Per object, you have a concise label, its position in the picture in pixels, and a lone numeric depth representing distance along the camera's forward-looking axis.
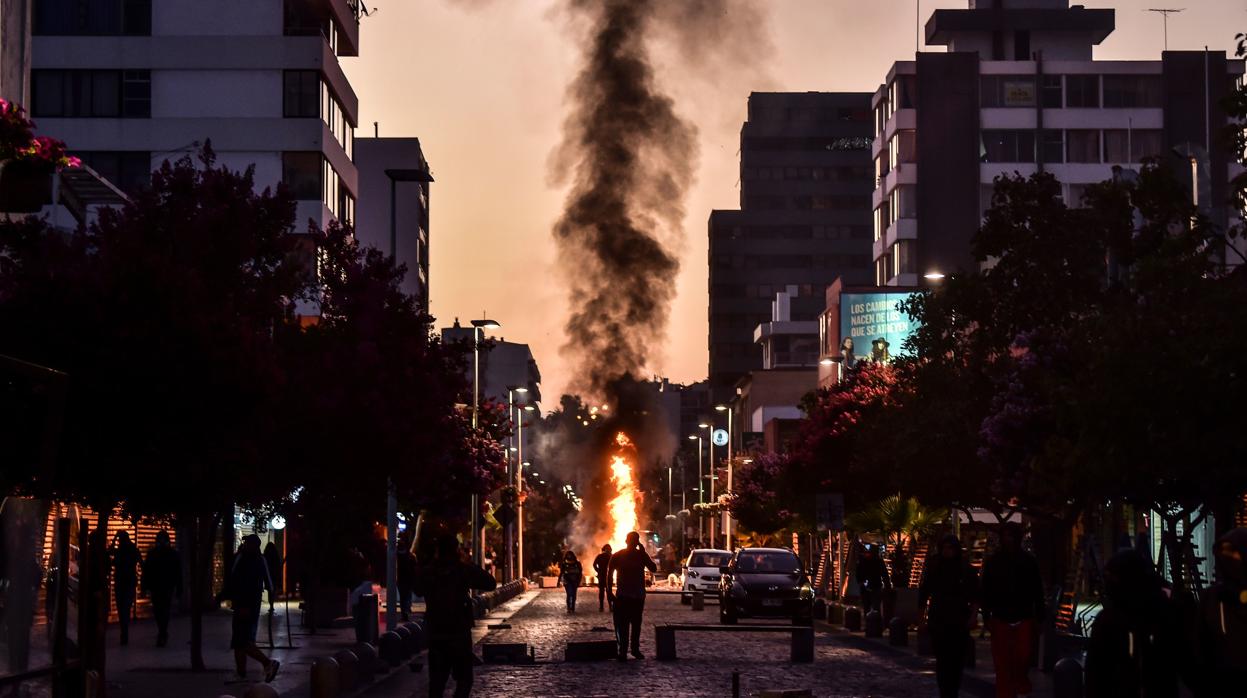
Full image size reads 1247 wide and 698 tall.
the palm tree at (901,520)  53.00
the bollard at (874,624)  39.09
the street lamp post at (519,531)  97.81
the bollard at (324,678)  22.05
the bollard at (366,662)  25.48
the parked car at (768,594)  45.94
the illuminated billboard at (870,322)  98.06
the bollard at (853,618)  43.28
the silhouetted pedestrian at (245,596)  25.39
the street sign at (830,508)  50.25
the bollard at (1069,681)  19.00
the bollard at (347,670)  23.98
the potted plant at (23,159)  18.06
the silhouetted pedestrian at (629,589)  30.38
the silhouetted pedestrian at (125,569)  37.00
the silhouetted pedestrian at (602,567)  52.66
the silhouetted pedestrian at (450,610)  18.66
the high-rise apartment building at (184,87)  72.62
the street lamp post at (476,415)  56.69
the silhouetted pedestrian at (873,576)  44.81
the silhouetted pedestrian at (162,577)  35.41
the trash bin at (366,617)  32.16
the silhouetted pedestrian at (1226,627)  10.48
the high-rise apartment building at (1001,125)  109.50
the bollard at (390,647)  28.72
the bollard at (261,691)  17.38
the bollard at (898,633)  36.41
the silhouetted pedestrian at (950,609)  20.73
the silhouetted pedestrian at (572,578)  55.94
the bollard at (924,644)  33.50
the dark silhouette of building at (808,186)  195.50
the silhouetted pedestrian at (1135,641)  11.40
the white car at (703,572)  65.12
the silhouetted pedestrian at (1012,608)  20.38
